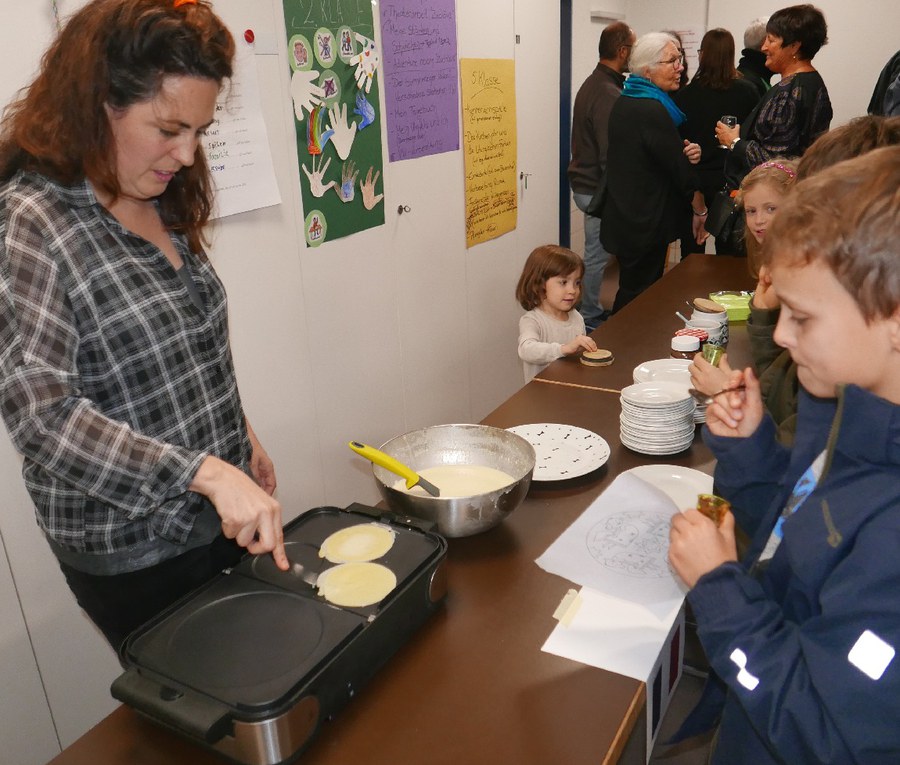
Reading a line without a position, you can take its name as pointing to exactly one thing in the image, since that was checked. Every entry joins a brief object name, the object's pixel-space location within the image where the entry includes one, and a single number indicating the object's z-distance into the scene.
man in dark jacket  4.25
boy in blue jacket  0.78
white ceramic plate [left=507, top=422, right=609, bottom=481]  1.54
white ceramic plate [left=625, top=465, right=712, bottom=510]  1.46
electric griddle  0.85
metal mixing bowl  1.26
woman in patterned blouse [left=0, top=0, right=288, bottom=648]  1.04
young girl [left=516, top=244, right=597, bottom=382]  2.71
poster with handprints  2.35
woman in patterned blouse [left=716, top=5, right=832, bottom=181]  3.32
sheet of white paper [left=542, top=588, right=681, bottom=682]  1.06
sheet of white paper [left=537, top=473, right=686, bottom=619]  1.20
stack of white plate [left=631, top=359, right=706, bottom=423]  1.93
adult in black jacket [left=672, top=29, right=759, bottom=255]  4.10
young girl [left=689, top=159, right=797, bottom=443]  1.59
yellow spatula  1.30
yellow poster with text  3.25
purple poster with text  2.74
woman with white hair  3.60
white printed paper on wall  2.09
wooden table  0.92
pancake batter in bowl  1.38
